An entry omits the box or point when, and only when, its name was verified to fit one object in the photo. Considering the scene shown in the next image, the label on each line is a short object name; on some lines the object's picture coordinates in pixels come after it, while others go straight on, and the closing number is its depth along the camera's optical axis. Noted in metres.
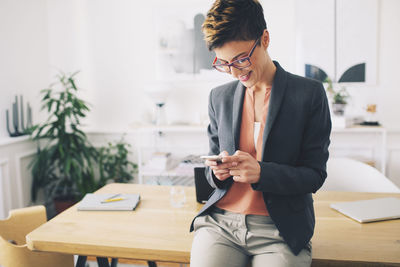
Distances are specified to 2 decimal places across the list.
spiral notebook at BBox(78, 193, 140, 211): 1.59
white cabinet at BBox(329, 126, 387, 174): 3.31
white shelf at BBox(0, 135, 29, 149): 2.90
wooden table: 1.17
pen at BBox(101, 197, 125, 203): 1.65
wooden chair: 1.43
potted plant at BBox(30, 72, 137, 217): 3.17
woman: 1.09
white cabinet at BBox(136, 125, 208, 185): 3.27
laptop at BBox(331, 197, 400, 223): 1.42
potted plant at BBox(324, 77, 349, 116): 3.05
